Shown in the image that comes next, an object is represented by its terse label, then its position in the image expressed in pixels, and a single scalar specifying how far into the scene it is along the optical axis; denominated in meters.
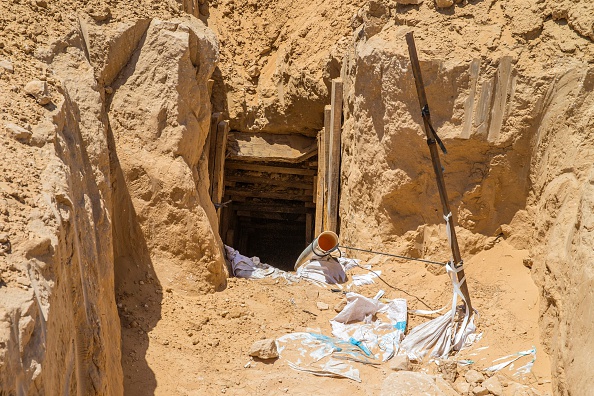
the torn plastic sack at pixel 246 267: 6.51
